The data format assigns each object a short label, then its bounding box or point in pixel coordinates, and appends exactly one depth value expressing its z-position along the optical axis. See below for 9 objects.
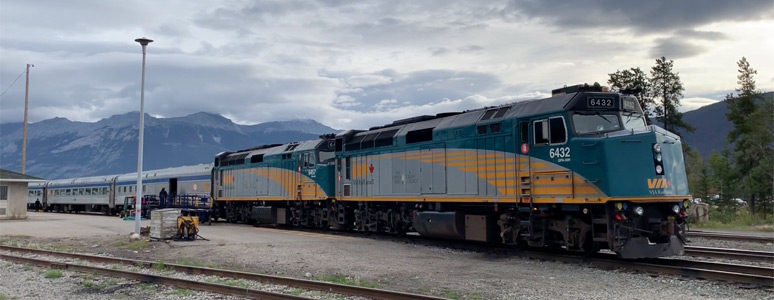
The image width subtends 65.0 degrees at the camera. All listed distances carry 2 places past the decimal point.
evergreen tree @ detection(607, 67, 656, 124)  44.06
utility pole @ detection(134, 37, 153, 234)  21.72
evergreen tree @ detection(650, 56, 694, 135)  46.06
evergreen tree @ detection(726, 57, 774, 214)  44.59
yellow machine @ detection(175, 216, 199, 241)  20.55
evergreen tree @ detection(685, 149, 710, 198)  44.84
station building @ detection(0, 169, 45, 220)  35.51
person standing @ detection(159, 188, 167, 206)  37.16
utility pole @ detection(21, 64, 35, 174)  44.44
